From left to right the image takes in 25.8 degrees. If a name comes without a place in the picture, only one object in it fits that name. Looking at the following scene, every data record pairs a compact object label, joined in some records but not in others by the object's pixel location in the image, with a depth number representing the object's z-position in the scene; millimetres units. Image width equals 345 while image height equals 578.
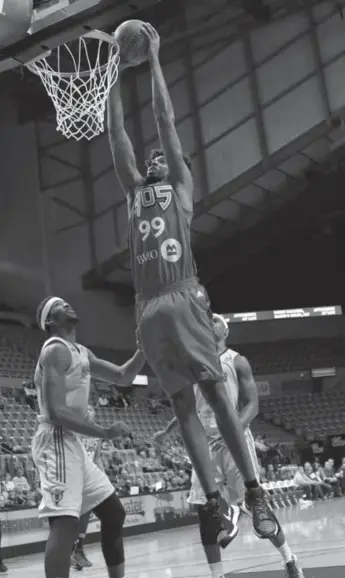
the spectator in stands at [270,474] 19912
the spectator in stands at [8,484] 11625
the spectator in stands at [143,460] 16067
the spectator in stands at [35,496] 11353
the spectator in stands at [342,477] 21431
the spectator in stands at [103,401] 22359
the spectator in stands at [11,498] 10898
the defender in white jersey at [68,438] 4117
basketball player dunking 3508
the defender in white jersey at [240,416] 5316
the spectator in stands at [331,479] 21062
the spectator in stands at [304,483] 19625
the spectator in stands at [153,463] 16297
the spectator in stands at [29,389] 16656
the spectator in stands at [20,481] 11942
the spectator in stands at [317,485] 20188
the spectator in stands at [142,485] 13458
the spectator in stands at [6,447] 14123
